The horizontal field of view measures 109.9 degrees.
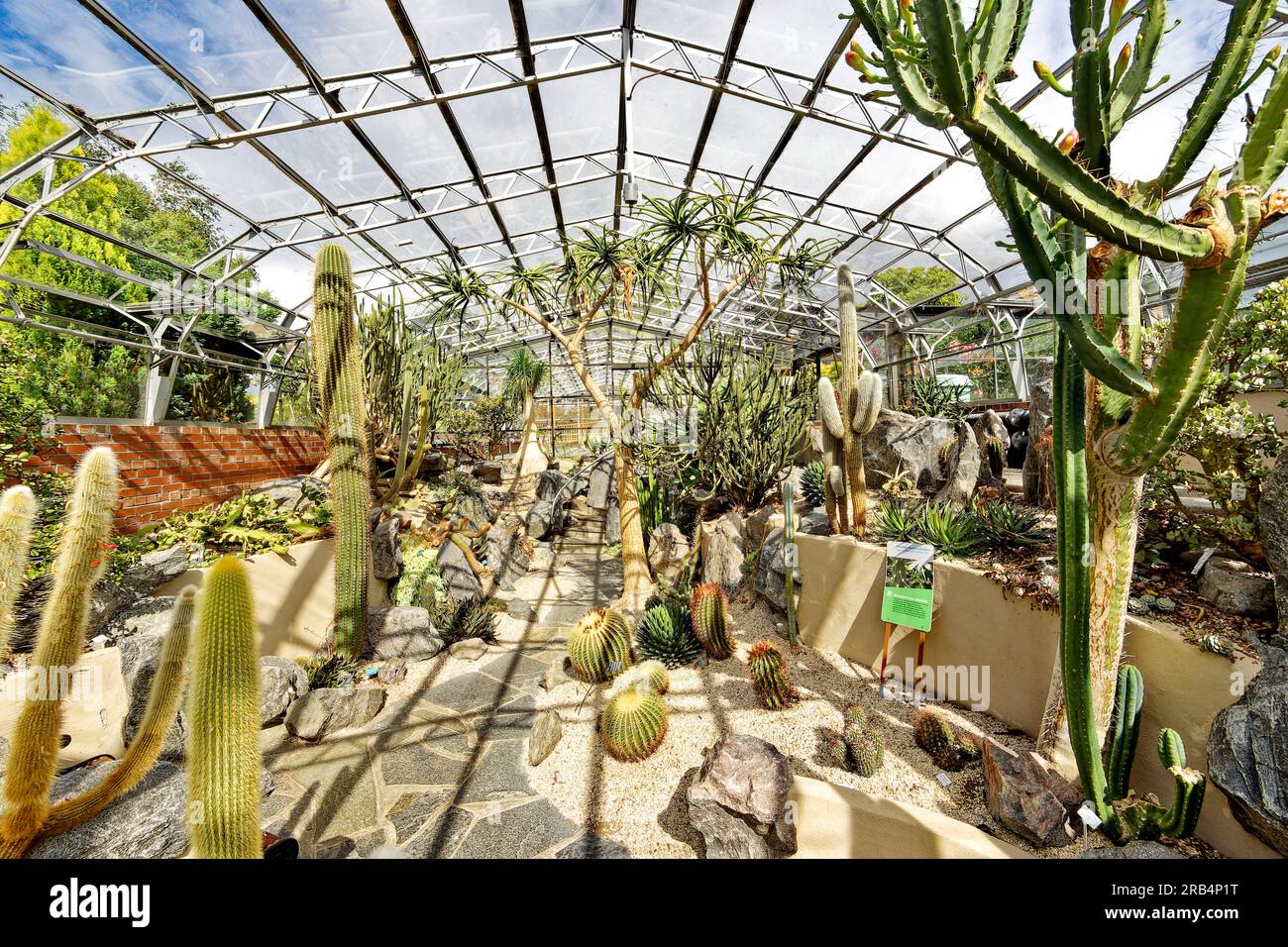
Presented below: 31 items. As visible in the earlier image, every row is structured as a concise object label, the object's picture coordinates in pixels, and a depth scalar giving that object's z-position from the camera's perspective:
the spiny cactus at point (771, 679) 3.24
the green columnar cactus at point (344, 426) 3.93
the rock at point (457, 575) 5.27
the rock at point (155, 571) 3.37
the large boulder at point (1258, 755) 1.70
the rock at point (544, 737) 2.97
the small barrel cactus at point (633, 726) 2.88
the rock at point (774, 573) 4.39
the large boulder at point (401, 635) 4.29
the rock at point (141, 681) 2.79
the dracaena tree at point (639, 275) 4.39
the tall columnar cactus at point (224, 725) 1.25
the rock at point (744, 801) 2.11
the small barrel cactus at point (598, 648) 3.78
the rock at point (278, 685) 3.28
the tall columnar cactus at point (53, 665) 1.48
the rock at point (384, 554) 4.95
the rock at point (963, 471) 4.53
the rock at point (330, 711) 3.18
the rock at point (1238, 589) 2.16
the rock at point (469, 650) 4.39
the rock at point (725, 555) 5.04
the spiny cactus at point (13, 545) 1.56
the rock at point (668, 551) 5.49
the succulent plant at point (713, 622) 3.92
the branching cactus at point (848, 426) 3.87
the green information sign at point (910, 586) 2.89
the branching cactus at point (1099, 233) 1.36
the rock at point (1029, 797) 2.03
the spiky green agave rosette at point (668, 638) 3.97
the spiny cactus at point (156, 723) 1.73
